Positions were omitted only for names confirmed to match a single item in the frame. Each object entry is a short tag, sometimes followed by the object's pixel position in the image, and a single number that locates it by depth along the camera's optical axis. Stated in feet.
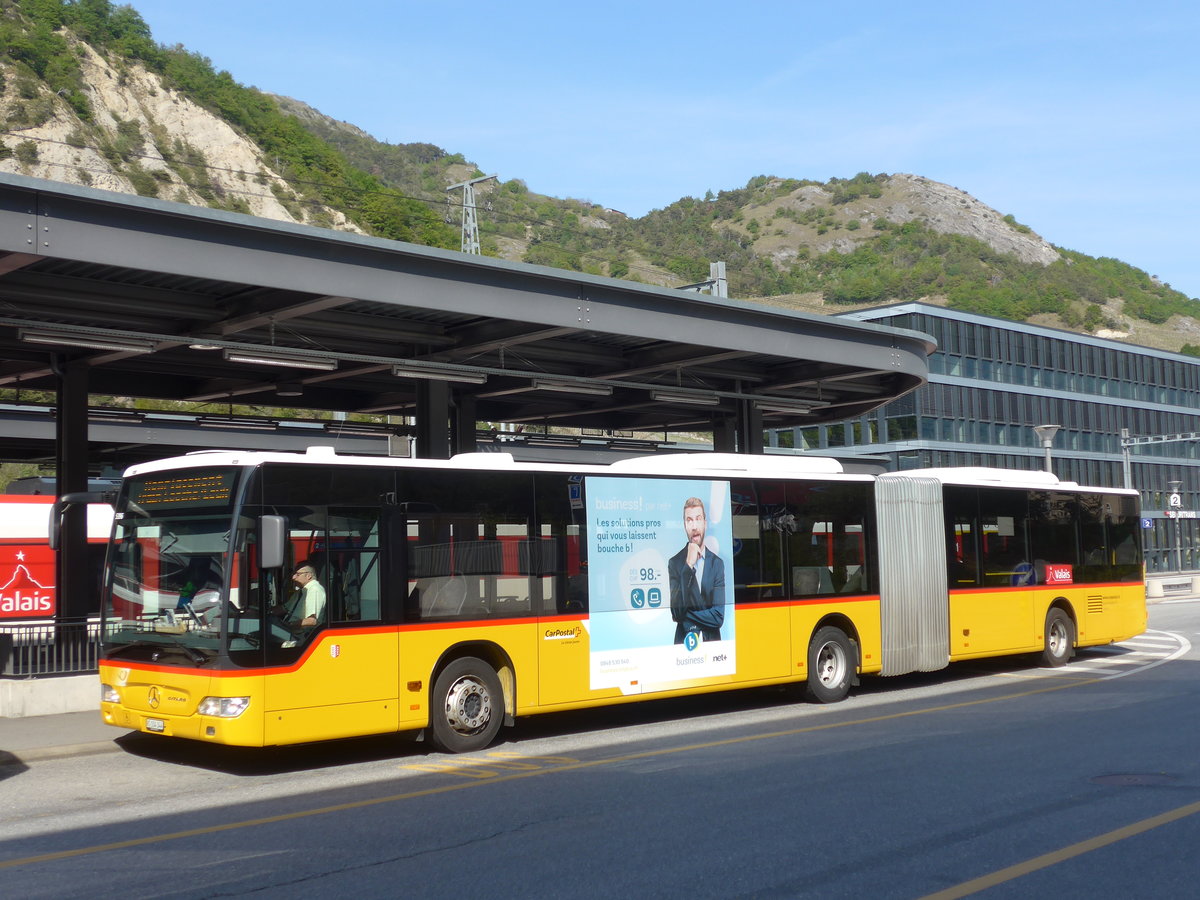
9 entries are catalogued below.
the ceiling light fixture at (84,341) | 51.11
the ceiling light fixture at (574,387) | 71.35
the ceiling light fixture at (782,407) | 88.92
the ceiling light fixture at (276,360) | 56.08
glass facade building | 204.54
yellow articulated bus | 36.52
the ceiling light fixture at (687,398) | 79.10
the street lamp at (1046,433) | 121.76
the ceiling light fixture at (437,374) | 62.91
